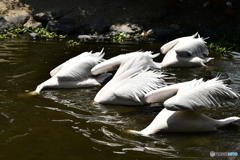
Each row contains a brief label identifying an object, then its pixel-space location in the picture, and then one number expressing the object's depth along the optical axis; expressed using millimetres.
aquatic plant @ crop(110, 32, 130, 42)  10840
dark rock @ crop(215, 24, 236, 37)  11672
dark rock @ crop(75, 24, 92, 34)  12117
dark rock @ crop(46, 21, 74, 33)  11909
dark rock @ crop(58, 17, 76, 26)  12953
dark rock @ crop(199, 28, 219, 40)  11125
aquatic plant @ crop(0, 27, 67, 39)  11070
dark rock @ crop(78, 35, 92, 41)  10899
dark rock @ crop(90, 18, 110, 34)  12109
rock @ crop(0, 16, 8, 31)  12003
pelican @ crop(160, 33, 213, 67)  6965
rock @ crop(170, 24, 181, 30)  12252
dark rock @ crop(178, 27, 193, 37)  11727
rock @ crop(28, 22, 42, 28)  12520
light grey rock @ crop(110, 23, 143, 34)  12093
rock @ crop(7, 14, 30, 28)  12543
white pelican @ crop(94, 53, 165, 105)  4715
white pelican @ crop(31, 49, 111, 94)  5652
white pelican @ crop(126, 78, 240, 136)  3715
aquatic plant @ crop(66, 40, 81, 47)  9817
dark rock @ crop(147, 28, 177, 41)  11523
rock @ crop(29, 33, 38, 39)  10960
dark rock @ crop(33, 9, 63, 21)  13055
